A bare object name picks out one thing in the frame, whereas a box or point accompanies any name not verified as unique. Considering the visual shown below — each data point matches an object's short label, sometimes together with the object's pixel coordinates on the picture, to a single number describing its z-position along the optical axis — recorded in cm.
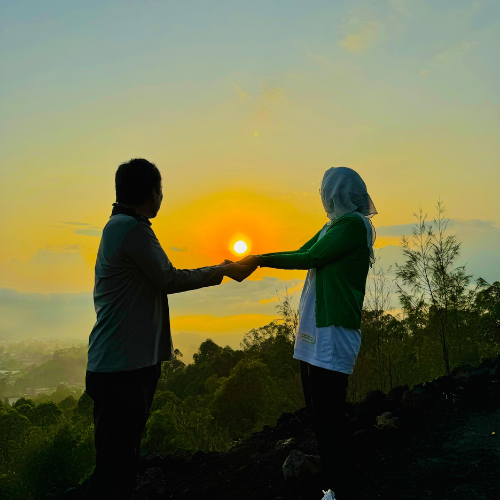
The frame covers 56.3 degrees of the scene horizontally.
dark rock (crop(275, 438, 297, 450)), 506
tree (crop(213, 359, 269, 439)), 2461
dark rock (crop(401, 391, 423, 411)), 571
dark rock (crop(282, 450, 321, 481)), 404
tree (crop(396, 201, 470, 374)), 1227
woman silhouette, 288
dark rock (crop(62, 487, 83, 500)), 561
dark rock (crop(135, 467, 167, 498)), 478
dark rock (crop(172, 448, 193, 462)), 578
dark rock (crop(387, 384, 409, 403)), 607
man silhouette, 242
